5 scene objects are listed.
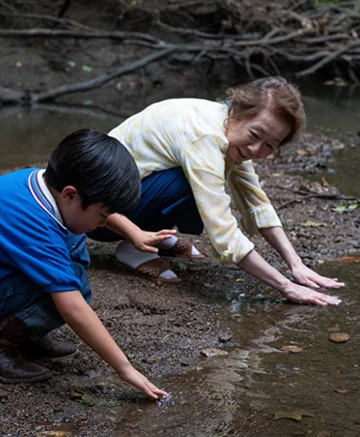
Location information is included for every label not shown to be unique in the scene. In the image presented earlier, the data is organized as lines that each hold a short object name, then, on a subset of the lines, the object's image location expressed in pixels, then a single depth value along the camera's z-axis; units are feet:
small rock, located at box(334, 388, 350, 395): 7.72
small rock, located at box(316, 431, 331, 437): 6.81
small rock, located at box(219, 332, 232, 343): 9.02
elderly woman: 10.01
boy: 6.77
